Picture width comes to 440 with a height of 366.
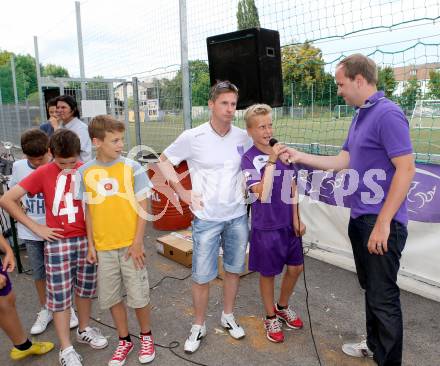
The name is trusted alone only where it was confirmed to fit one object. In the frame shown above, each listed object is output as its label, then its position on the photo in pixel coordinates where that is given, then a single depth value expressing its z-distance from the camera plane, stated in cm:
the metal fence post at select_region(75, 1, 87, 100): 975
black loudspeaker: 379
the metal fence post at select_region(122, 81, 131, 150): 764
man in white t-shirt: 264
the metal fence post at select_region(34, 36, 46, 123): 906
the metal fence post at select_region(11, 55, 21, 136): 1617
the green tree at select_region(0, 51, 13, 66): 5307
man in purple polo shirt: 198
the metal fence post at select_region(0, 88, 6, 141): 1909
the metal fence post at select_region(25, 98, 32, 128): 1502
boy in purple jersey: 258
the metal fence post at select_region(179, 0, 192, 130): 500
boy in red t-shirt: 247
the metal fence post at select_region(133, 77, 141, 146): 686
